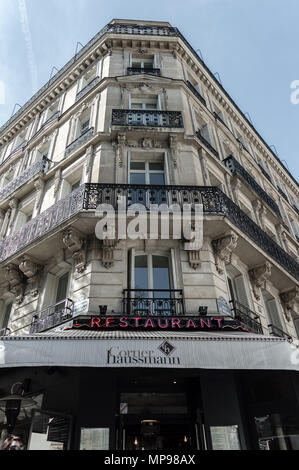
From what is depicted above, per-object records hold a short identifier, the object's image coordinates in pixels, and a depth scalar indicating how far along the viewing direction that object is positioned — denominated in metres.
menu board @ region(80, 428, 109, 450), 5.15
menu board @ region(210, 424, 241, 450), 5.33
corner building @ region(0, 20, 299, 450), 5.26
